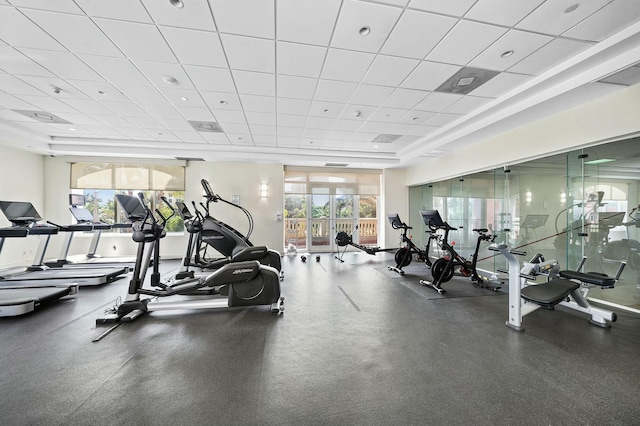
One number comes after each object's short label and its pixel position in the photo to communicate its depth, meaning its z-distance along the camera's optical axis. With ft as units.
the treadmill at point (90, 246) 17.17
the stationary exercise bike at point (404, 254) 17.47
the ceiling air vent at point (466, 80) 10.42
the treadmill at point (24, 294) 9.75
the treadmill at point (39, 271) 13.84
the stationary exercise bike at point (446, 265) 13.57
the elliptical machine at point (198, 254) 13.71
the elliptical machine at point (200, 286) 10.02
